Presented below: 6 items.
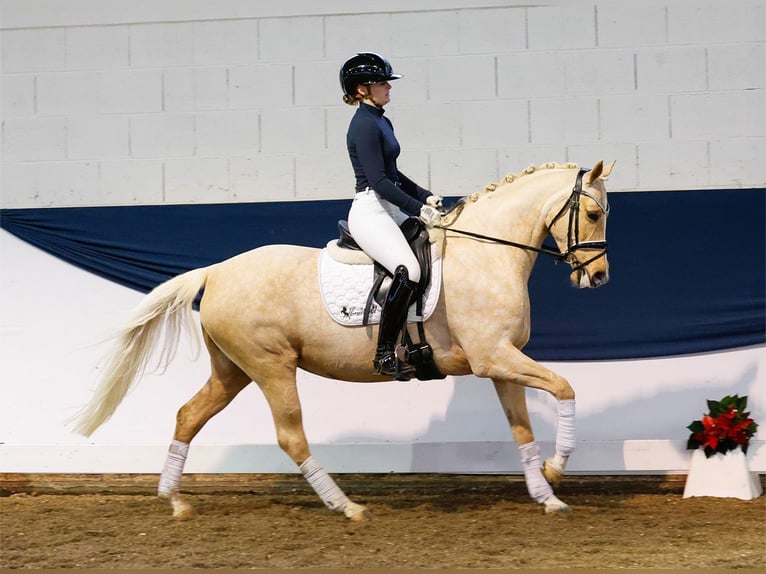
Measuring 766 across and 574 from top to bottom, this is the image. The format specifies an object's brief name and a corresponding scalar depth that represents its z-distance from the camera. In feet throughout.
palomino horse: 29.25
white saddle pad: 29.55
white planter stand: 32.42
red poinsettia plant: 32.50
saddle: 29.40
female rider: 29.01
